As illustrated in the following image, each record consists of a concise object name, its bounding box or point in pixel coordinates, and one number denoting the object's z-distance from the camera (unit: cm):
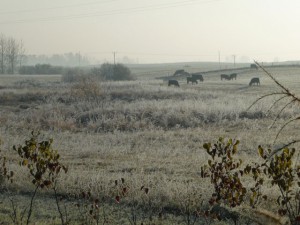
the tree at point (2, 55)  14739
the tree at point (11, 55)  14809
